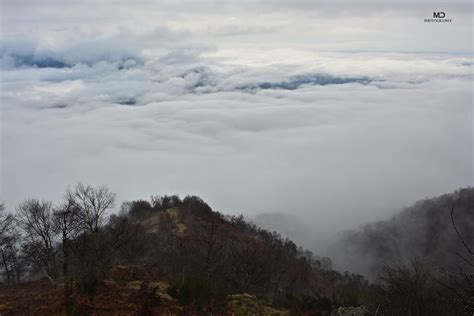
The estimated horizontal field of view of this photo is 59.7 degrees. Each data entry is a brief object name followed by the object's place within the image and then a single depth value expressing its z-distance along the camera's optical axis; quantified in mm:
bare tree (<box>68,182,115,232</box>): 41469
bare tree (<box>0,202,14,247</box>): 43062
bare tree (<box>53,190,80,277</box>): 39969
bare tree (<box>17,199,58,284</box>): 41312
